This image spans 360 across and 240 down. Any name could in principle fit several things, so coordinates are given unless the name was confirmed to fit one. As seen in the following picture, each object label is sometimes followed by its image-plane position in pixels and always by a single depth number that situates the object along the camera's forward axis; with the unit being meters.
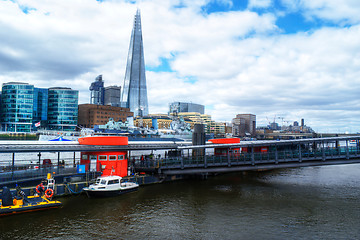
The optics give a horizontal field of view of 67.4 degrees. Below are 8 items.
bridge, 37.59
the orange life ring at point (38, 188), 28.62
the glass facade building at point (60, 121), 197.38
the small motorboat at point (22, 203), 24.58
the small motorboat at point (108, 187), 31.40
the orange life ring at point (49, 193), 28.08
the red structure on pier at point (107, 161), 37.19
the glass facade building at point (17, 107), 173.75
